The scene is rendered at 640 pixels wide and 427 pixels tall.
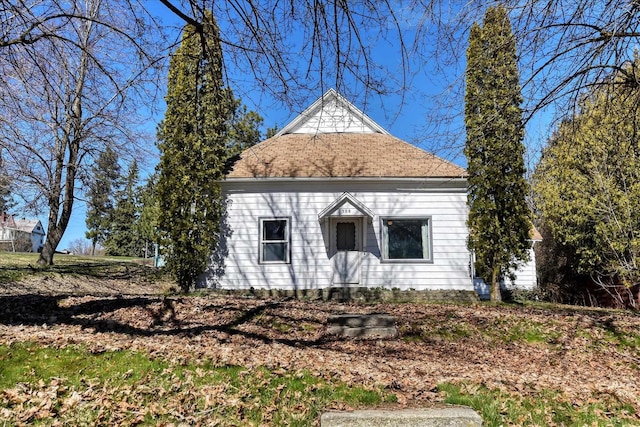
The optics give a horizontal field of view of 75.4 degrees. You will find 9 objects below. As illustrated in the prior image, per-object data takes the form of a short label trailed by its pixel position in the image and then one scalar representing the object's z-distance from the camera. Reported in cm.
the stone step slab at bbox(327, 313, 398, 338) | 800
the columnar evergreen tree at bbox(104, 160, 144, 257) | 4500
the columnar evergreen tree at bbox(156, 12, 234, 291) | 1244
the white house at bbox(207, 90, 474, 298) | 1261
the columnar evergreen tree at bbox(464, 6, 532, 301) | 1166
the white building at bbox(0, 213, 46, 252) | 4550
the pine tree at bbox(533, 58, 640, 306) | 1434
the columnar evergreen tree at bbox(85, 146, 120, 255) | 1508
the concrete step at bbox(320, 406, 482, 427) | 377
